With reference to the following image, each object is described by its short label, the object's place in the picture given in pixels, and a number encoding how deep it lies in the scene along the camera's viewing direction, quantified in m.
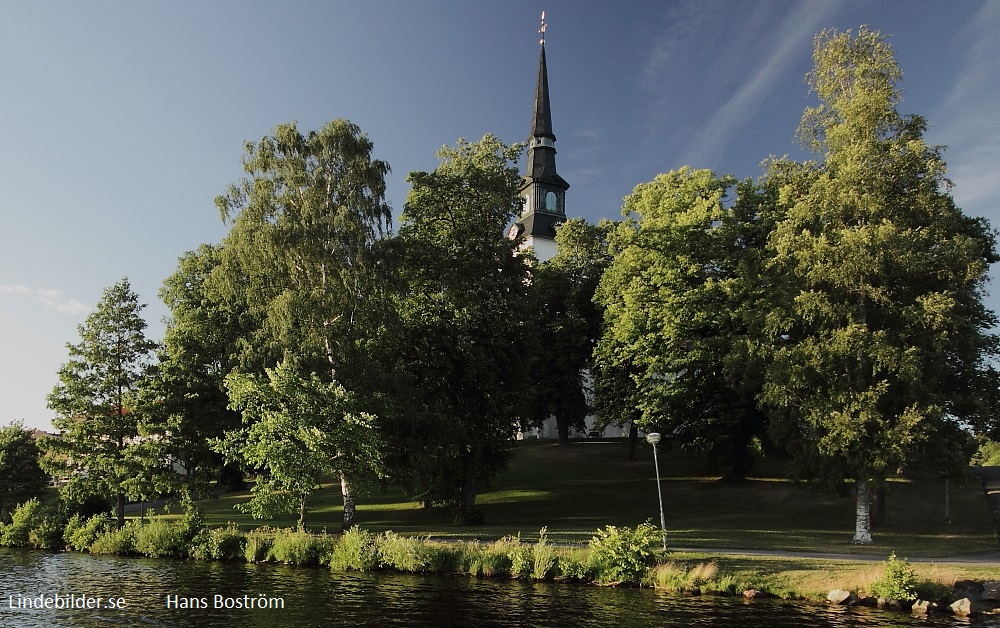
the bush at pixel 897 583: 17.33
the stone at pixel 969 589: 17.30
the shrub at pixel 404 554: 22.61
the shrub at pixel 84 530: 29.78
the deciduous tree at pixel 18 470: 44.09
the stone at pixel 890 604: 17.22
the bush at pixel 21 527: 31.69
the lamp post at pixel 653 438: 24.20
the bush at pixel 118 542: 28.52
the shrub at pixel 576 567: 20.77
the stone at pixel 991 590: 17.16
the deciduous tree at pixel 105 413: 33.19
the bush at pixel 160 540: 27.34
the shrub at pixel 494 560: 21.77
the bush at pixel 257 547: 25.59
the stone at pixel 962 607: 16.67
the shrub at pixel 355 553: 23.41
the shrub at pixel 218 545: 26.17
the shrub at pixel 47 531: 30.95
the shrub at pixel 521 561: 21.38
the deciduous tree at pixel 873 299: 26.45
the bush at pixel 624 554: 20.12
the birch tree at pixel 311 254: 29.58
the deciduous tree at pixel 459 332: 31.59
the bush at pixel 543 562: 20.98
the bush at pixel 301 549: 24.64
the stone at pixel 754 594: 18.52
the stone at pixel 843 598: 17.77
